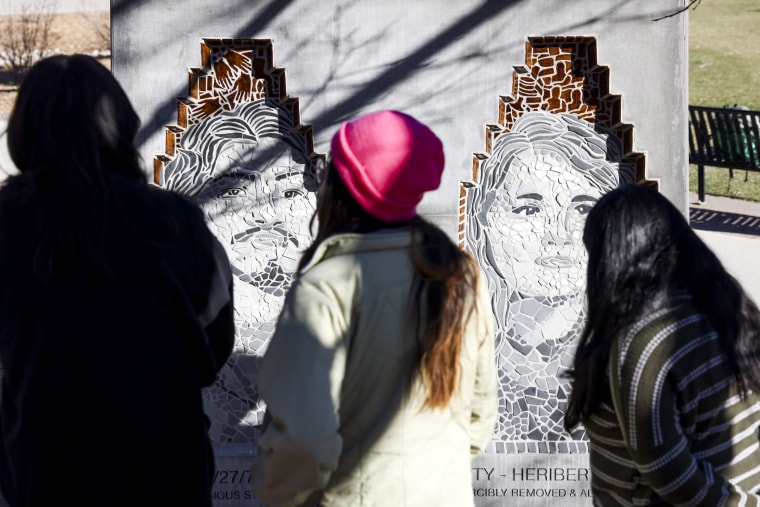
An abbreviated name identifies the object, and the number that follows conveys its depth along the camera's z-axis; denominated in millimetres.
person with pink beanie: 4129
